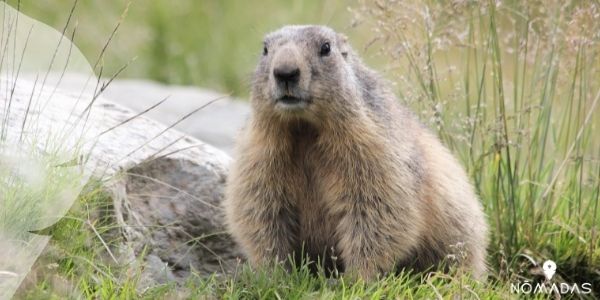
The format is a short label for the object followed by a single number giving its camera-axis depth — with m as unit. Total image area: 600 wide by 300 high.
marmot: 10.15
